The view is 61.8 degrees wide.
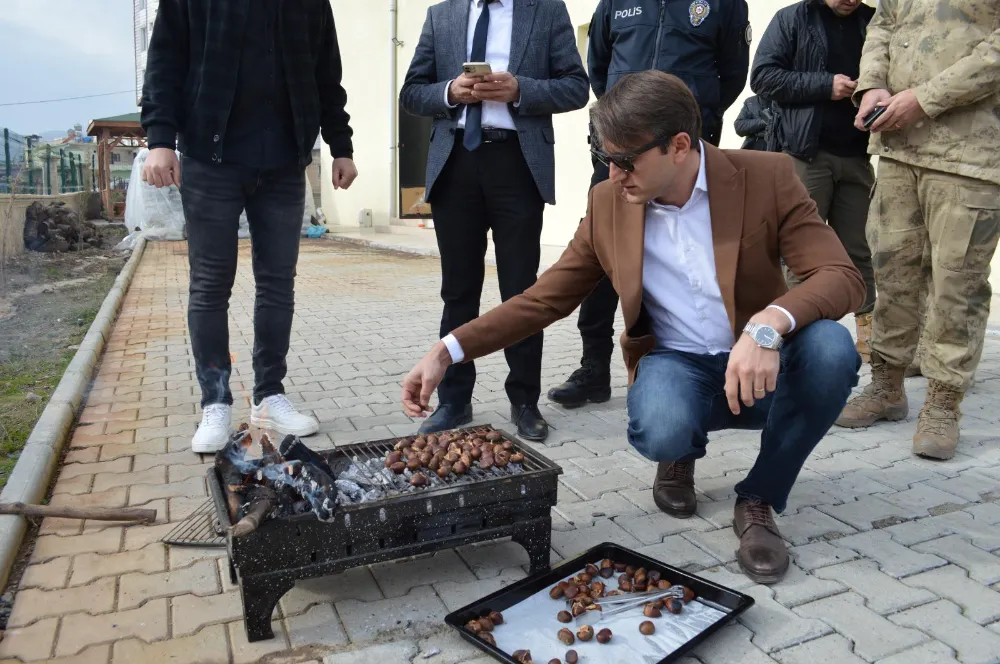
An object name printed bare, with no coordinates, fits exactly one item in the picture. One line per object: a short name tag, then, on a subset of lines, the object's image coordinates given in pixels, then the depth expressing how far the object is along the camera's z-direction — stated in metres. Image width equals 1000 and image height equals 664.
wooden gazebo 26.55
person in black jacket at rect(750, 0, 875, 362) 4.90
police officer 4.54
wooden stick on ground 3.13
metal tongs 2.59
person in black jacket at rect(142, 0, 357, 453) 3.82
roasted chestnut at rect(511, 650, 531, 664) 2.29
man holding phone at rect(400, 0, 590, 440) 4.14
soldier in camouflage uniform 3.94
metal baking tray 2.36
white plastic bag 17.86
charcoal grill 2.43
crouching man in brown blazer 2.65
